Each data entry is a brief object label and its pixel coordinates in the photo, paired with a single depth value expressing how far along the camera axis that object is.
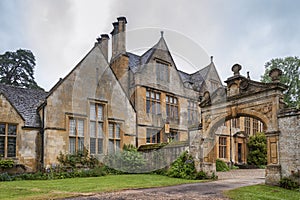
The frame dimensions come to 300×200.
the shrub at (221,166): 21.58
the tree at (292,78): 31.00
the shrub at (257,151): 26.75
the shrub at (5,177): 13.60
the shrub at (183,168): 14.44
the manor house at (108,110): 15.70
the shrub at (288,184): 10.23
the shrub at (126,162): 17.28
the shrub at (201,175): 13.98
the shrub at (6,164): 14.21
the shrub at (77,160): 16.08
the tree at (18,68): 36.81
